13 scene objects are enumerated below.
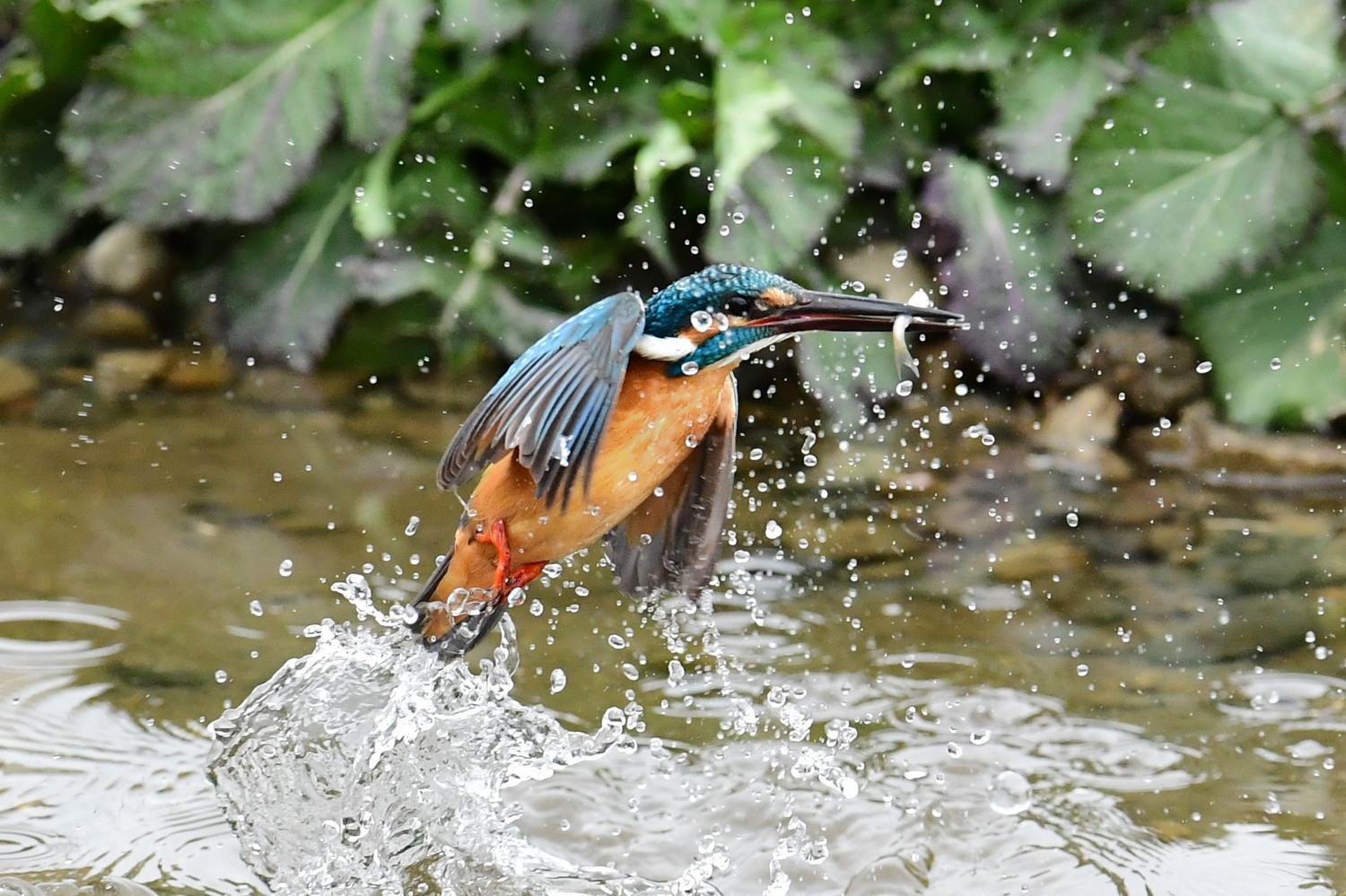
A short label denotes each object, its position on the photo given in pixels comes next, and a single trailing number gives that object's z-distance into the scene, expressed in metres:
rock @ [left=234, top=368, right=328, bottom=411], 9.11
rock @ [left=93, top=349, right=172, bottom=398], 9.03
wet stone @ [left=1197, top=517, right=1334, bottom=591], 7.44
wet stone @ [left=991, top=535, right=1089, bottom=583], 7.59
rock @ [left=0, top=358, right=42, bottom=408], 8.80
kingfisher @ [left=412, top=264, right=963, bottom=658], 4.36
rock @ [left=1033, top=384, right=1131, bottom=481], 8.70
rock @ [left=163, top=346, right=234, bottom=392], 9.16
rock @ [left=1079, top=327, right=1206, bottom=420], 9.02
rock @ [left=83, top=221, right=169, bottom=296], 10.01
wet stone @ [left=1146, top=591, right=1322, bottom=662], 6.86
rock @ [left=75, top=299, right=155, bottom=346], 9.63
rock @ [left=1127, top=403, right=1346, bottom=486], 8.48
